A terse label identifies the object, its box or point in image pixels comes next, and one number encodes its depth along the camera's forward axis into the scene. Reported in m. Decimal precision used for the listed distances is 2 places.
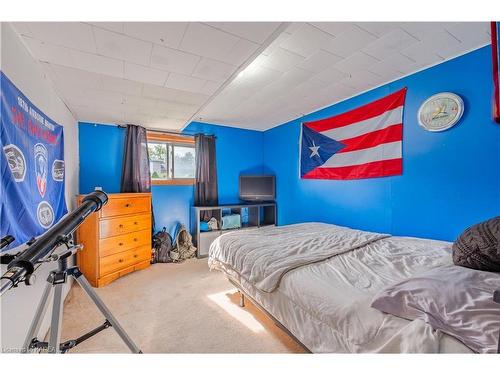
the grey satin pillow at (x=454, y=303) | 0.74
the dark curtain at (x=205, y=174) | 3.80
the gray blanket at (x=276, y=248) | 1.49
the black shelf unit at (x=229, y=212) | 3.54
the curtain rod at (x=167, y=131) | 3.29
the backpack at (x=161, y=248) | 3.25
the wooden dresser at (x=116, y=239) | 2.47
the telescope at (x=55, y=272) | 0.74
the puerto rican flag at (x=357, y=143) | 2.41
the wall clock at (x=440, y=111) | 1.95
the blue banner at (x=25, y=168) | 1.10
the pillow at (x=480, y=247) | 1.15
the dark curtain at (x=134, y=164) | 3.23
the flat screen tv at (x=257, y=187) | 4.13
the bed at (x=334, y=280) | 0.89
